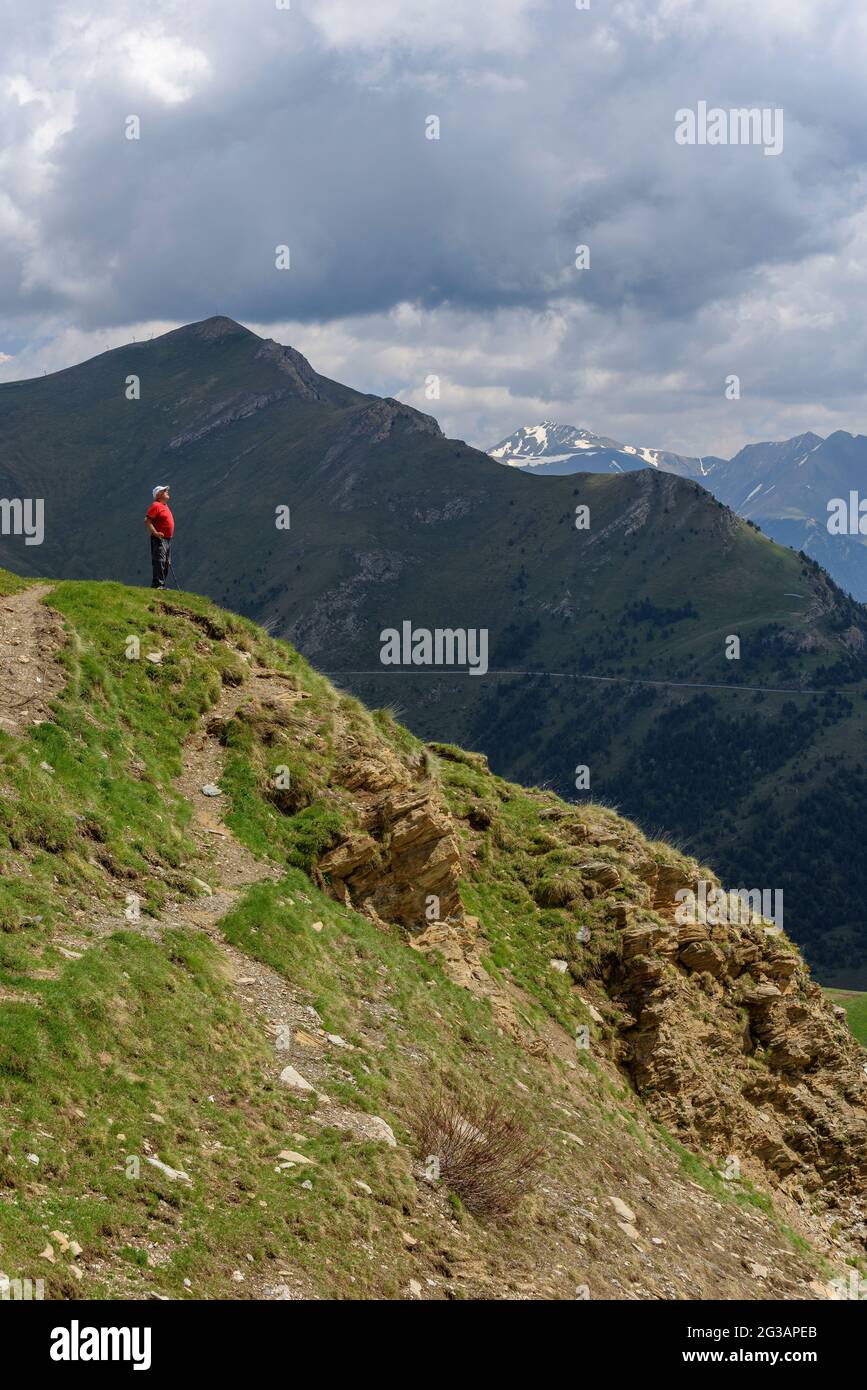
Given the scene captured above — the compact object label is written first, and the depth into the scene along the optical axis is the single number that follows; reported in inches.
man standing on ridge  1015.0
